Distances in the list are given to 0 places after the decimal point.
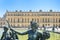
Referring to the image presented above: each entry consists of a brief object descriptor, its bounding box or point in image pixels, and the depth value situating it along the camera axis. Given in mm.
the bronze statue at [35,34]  4029
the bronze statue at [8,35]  4478
